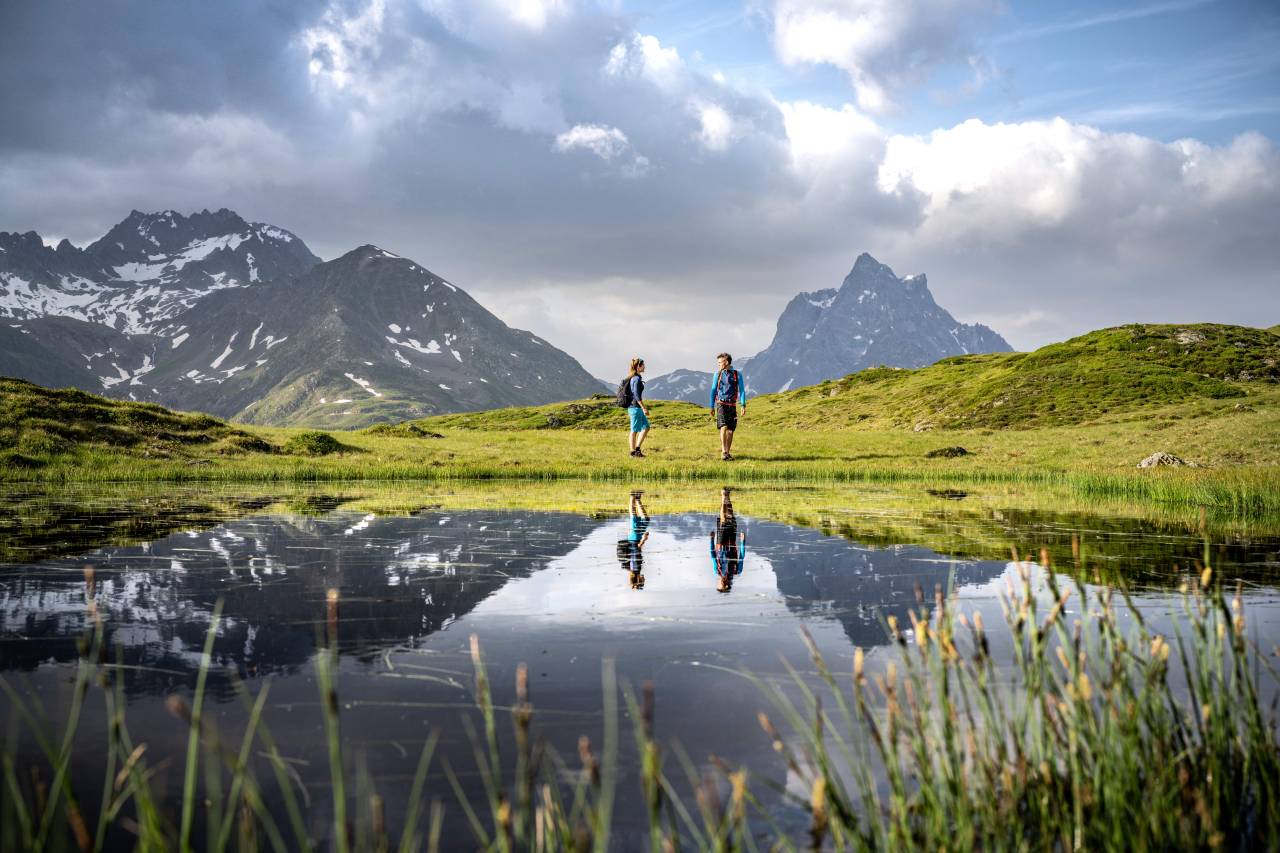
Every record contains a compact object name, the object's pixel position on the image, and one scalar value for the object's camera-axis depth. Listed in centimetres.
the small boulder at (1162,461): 3250
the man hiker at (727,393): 3036
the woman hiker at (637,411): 3027
